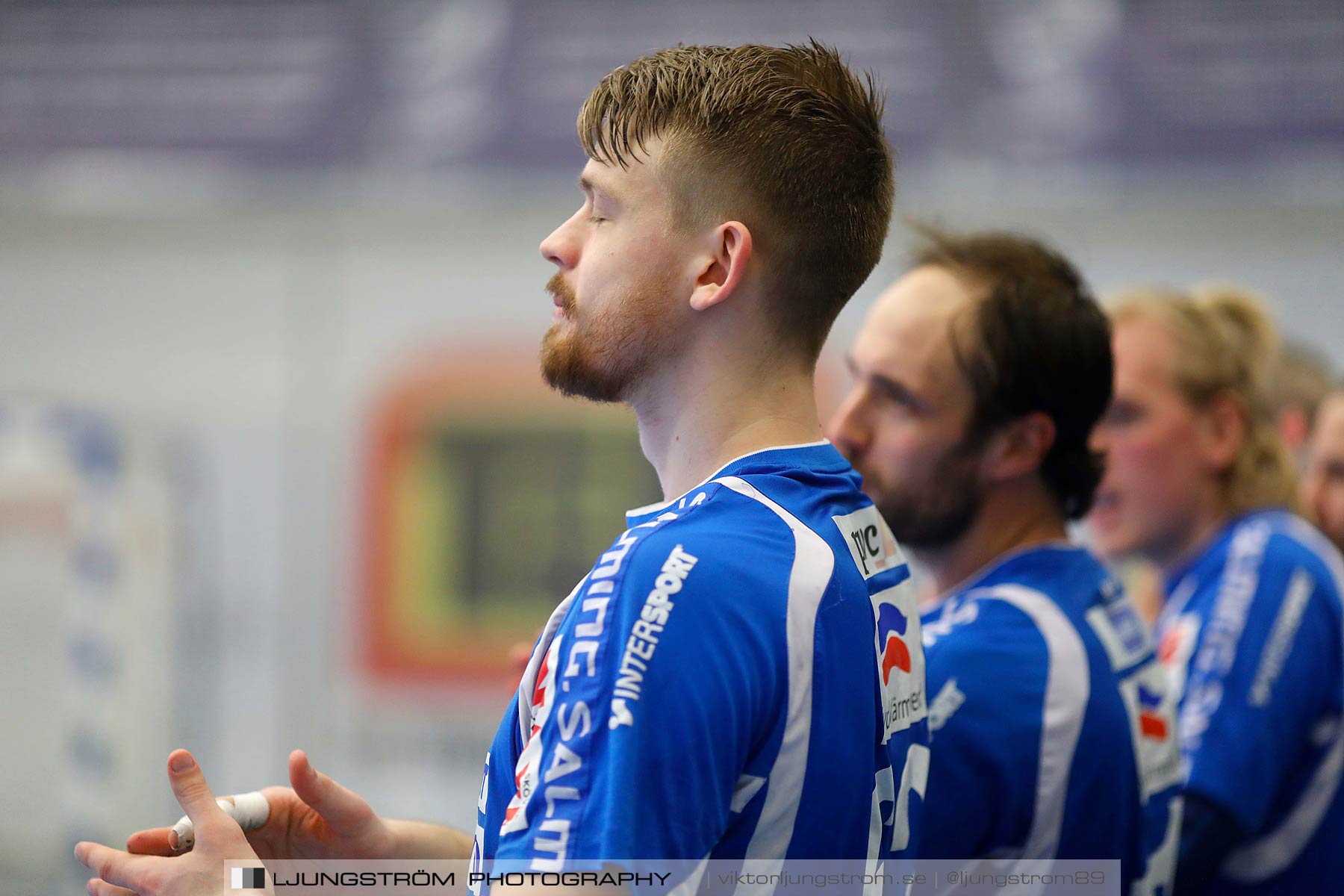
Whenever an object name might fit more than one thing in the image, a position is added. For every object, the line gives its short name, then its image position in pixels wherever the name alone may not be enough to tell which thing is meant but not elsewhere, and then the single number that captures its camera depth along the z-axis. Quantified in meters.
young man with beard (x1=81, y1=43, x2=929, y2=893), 4.96
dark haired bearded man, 5.36
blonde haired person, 5.66
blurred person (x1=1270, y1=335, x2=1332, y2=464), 7.94
